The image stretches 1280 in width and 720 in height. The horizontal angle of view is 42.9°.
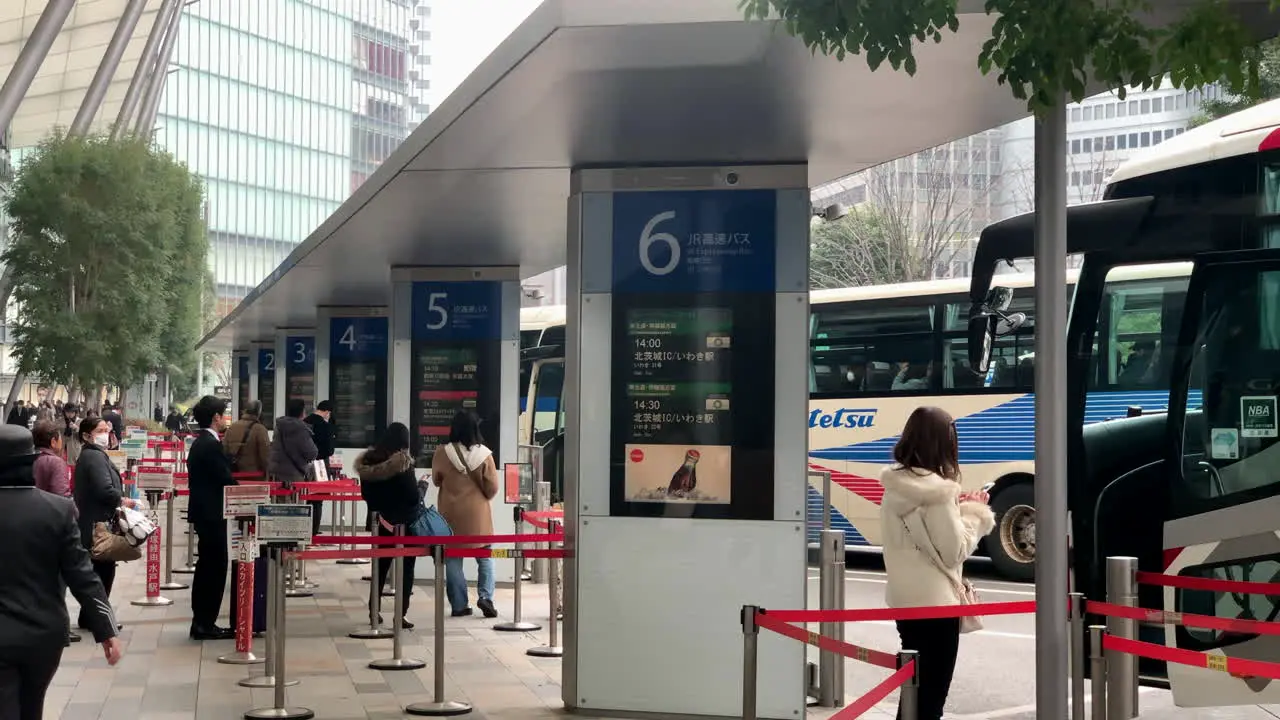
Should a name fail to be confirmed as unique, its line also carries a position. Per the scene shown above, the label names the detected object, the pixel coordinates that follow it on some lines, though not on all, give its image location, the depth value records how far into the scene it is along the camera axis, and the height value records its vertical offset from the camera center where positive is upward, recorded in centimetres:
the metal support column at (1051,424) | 548 -7
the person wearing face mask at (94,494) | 1166 -67
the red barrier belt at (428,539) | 984 -85
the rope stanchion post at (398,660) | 1122 -181
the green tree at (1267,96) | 2617 +527
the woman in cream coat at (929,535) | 696 -57
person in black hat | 587 -66
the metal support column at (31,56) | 2406 +523
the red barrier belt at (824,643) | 565 -88
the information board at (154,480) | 1515 -74
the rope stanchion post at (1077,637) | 598 -86
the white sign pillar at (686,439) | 905 -21
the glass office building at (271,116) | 10469 +1940
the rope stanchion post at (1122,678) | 596 -101
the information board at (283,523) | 943 -71
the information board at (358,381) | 2277 +28
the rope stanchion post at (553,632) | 1185 -171
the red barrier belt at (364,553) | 975 -93
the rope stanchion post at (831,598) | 951 -114
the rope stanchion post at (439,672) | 945 -160
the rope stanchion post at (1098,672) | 592 -98
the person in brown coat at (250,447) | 1689 -49
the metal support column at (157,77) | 5786 +1204
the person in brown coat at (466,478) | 1319 -62
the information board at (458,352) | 1669 +51
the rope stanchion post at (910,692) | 505 -90
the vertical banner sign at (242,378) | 4662 +66
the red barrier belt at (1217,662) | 533 -86
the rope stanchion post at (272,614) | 933 -128
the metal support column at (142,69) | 4697 +1002
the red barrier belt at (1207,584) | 690 -78
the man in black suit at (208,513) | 1243 -86
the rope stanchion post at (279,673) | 930 -156
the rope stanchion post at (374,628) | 1294 -182
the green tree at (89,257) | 4162 +375
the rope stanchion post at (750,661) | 593 -95
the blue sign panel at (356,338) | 2319 +90
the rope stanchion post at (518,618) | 1323 -179
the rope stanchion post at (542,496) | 1532 -89
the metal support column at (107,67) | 3656 +754
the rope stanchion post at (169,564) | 1645 -169
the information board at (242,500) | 1123 -69
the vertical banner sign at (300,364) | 3020 +69
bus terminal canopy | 660 +147
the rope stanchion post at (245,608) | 1148 -147
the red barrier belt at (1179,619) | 566 -79
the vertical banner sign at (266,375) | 3734 +60
